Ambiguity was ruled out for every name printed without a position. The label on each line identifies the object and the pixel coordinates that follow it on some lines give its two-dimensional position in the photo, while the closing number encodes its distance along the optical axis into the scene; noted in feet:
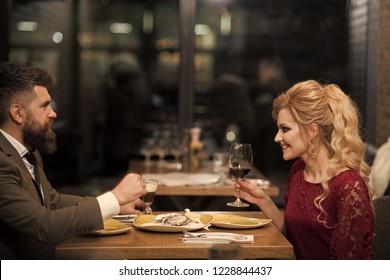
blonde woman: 8.79
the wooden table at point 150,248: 8.02
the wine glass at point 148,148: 17.48
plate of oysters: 8.79
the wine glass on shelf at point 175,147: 17.71
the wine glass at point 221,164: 14.61
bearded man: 7.82
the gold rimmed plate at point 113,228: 8.64
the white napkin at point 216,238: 8.32
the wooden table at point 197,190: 13.74
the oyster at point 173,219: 9.03
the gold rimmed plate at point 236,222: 9.05
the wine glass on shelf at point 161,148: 17.48
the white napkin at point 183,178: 14.21
